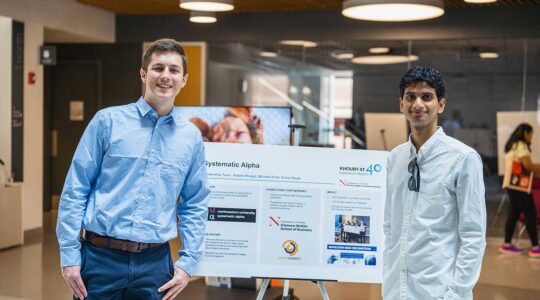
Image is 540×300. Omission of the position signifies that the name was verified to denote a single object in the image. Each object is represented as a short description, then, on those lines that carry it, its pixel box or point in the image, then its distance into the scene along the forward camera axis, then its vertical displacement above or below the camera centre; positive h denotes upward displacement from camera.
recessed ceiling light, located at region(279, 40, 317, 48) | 11.14 +1.22
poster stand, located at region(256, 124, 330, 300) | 4.24 -1.02
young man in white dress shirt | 2.67 -0.34
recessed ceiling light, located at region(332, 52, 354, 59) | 10.96 +1.03
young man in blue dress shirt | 2.80 -0.34
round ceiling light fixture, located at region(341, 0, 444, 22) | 6.22 +1.05
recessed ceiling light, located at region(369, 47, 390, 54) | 10.73 +1.10
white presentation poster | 4.32 -0.61
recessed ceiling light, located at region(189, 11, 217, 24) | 9.26 +1.33
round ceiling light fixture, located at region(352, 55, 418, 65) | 10.68 +0.96
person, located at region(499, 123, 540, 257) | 9.05 -0.70
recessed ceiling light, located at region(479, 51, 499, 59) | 10.17 +1.03
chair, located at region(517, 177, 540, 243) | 9.48 -0.97
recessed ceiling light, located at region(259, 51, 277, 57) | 11.36 +1.05
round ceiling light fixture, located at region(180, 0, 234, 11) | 7.60 +1.24
